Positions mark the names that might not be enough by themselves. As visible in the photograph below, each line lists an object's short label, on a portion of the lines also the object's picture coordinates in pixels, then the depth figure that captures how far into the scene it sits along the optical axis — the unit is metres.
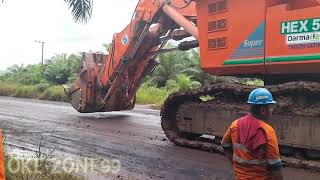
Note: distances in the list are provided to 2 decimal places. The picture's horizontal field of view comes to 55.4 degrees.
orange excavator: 4.67
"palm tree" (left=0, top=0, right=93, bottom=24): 5.34
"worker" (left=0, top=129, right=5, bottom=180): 1.92
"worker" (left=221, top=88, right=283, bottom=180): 2.36
